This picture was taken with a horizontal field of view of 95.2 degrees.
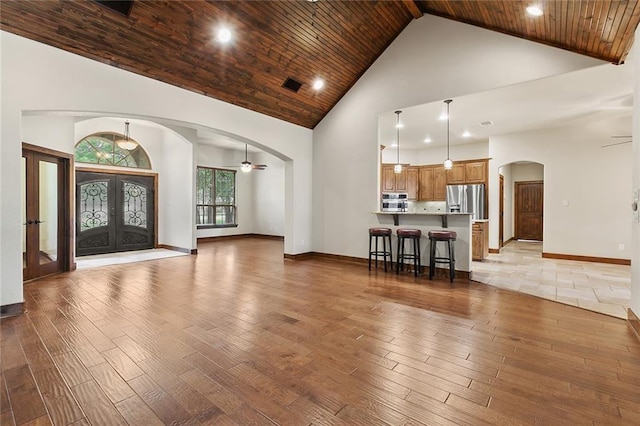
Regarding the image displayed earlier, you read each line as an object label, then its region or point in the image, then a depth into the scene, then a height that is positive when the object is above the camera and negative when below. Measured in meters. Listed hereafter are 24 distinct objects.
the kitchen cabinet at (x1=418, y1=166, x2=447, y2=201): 8.77 +0.82
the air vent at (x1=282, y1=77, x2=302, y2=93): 5.60 +2.47
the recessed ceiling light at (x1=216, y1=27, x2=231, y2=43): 4.12 +2.51
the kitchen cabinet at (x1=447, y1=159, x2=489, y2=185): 7.96 +1.07
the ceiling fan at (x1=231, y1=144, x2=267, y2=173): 9.13 +1.42
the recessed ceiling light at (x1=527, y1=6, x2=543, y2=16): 3.53 +2.45
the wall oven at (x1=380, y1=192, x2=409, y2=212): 8.95 +0.29
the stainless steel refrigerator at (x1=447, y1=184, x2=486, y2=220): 7.91 +0.31
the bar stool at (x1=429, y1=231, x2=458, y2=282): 4.90 -0.67
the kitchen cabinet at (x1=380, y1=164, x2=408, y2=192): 9.20 +0.92
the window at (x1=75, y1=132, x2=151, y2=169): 7.29 +1.54
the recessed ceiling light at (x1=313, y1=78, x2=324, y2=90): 5.86 +2.58
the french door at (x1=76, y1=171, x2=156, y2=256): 7.29 -0.04
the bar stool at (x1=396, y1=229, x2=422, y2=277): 5.31 -0.70
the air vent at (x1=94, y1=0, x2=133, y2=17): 3.32 +2.38
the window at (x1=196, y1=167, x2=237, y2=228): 10.66 +0.49
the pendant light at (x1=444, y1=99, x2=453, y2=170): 6.39 +1.05
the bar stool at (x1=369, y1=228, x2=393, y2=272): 5.62 -0.56
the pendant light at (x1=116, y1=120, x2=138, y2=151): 7.12 +1.72
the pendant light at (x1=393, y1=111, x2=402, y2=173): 6.15 +1.99
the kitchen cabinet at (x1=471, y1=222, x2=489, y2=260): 6.71 -0.70
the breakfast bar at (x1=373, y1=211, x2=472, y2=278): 5.10 -0.29
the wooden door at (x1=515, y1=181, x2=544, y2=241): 10.62 +0.00
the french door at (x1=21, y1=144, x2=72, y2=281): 4.43 +0.00
